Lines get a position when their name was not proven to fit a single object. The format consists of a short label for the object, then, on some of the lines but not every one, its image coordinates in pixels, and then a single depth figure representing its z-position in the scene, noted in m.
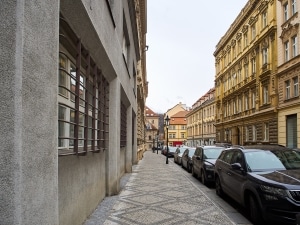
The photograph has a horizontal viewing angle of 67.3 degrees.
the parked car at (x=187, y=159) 12.60
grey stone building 1.71
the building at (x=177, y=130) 72.13
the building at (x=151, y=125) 72.21
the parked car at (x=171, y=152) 26.74
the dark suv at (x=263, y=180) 3.93
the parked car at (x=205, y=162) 8.48
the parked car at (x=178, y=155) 17.40
